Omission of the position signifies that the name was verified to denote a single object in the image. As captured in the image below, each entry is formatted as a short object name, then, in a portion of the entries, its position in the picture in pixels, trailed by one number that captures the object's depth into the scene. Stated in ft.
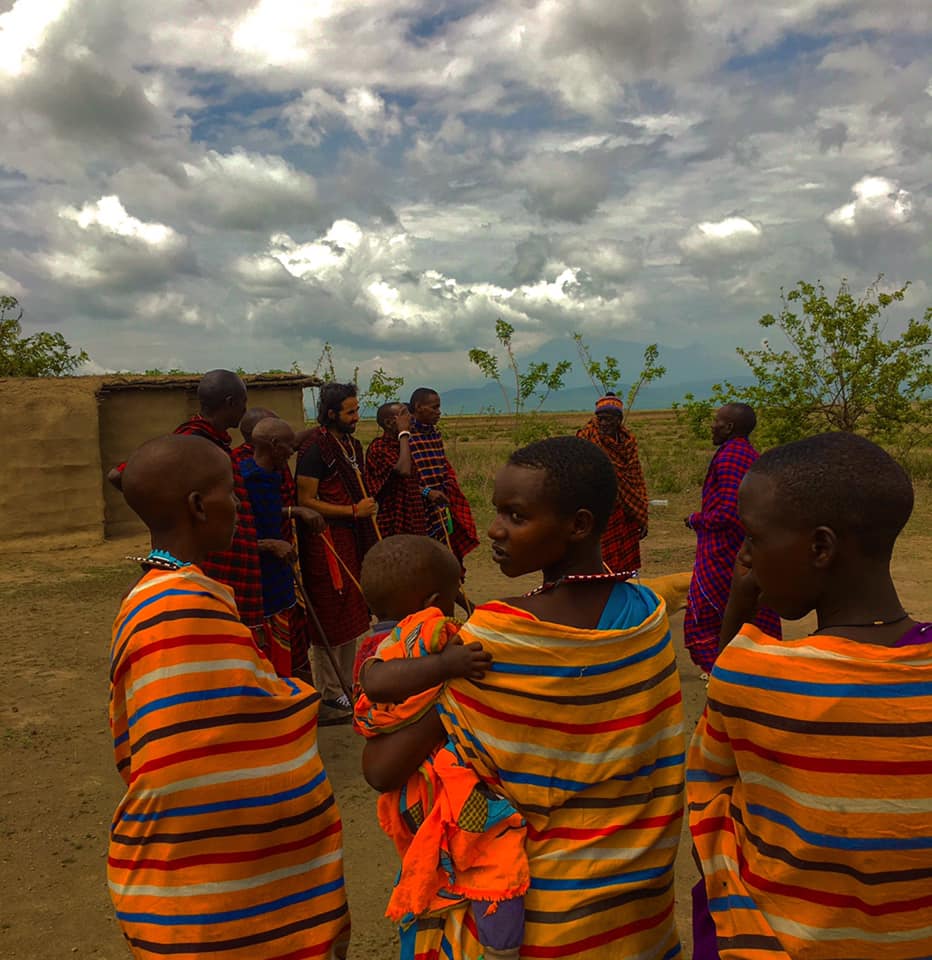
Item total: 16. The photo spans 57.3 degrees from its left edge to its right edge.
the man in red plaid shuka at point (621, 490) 21.54
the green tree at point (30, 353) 59.26
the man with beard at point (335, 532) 17.75
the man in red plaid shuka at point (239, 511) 13.75
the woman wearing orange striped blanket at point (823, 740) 4.57
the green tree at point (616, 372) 50.01
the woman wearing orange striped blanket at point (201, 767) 5.67
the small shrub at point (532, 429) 58.85
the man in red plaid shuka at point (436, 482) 20.76
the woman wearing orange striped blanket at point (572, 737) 5.40
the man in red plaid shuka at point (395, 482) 20.25
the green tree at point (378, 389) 69.82
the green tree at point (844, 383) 45.42
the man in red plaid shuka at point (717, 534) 16.63
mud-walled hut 37.35
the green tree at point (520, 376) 55.93
